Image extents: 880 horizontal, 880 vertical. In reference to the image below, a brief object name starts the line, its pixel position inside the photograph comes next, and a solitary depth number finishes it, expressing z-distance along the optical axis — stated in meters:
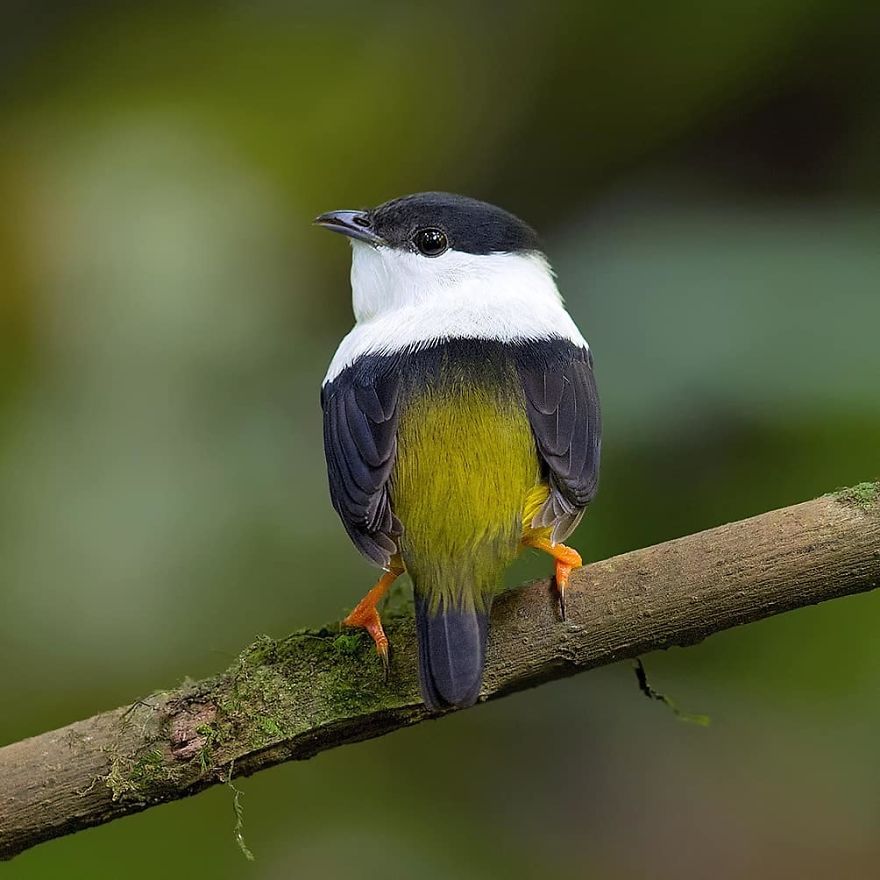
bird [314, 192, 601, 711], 4.56
